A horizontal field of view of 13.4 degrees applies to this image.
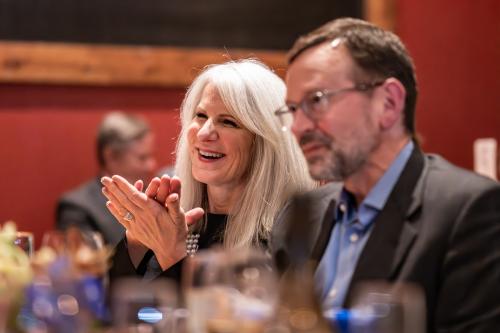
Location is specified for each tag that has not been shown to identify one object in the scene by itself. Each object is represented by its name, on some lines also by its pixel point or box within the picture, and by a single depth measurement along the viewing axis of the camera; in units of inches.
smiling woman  135.0
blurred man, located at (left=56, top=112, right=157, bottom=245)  202.1
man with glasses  110.0
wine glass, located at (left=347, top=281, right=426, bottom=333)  97.7
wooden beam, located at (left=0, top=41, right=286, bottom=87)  204.7
